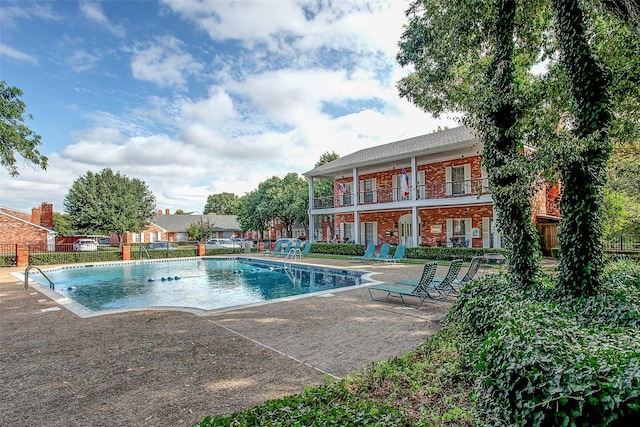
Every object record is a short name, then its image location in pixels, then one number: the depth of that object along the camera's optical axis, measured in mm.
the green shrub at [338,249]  22906
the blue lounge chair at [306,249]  22669
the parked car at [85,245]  28516
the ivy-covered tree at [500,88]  6180
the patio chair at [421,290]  8156
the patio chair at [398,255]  18019
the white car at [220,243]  34253
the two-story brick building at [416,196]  20266
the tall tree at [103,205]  34250
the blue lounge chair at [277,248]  24828
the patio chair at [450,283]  8750
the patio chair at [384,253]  18562
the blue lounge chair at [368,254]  19477
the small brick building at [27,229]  29359
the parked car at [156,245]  32488
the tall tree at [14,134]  11469
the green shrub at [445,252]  17438
